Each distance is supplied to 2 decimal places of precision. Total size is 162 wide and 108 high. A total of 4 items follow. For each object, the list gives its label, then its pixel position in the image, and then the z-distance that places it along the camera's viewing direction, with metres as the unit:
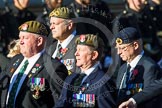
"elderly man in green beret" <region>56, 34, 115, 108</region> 14.48
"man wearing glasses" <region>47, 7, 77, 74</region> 17.06
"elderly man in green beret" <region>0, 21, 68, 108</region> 15.36
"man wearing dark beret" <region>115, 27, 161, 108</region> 15.42
